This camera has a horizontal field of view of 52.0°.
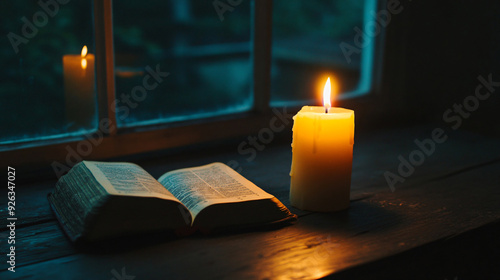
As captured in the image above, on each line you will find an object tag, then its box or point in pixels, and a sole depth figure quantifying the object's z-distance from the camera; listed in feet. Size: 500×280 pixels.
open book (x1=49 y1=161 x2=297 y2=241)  2.52
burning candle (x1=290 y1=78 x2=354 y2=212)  2.87
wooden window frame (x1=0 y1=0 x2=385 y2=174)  3.57
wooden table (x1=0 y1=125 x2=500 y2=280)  2.39
